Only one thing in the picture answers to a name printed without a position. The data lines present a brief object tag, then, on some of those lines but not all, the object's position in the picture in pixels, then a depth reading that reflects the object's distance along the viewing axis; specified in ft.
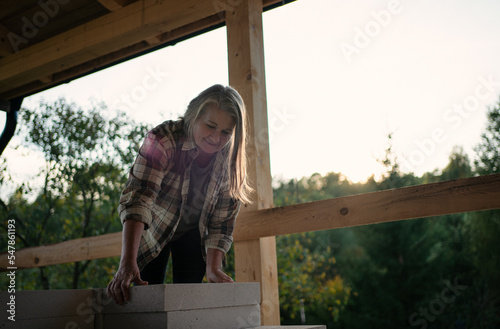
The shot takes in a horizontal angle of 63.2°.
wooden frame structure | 5.28
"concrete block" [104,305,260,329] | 3.69
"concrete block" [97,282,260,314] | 3.67
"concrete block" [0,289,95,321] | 3.48
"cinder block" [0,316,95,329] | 3.41
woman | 4.67
